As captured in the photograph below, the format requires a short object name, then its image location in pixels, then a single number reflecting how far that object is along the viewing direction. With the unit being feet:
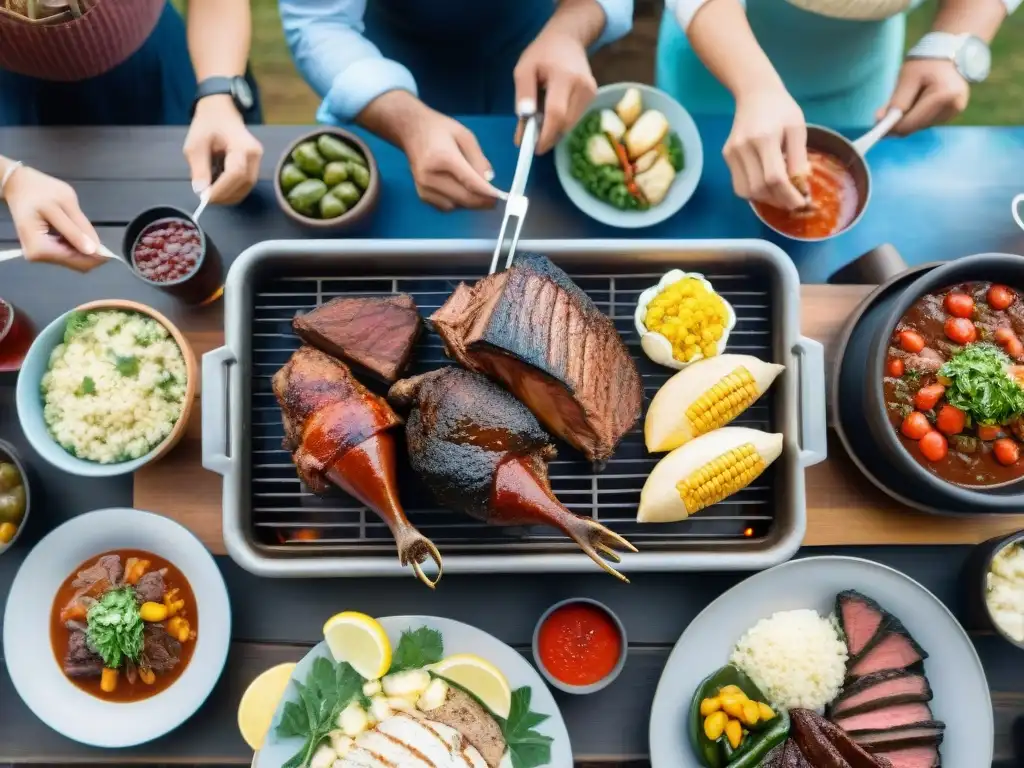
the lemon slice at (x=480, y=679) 2.53
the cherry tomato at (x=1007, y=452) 2.42
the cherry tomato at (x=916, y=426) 2.41
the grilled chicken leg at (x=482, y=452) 2.38
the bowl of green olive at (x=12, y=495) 2.65
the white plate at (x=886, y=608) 2.59
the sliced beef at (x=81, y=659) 2.62
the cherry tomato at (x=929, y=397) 2.40
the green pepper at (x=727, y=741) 2.48
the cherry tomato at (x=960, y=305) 2.45
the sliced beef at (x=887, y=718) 2.55
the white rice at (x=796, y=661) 2.56
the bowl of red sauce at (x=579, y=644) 2.58
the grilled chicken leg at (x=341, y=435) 2.39
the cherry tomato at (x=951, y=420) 2.40
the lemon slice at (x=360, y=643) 2.51
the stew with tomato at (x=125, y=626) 2.59
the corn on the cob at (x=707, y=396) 2.49
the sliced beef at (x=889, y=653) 2.58
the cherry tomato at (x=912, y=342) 2.45
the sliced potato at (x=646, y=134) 2.78
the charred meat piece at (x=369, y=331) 2.52
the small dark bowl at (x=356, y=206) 2.69
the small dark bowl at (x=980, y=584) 2.57
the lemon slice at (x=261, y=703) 2.56
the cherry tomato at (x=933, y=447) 2.40
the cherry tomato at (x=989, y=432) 2.42
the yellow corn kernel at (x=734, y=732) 2.49
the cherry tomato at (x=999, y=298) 2.47
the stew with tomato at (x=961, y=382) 2.37
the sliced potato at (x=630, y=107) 2.80
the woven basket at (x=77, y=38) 2.50
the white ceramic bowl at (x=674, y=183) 2.82
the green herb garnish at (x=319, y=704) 2.53
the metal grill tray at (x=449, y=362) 2.47
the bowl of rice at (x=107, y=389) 2.58
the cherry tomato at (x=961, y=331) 2.43
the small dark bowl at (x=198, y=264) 2.62
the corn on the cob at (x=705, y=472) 2.45
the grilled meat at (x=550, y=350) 2.38
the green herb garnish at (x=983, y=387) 2.35
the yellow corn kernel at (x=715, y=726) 2.48
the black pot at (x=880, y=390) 2.32
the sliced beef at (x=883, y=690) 2.55
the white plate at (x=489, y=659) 2.56
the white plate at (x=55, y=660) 2.60
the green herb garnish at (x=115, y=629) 2.57
